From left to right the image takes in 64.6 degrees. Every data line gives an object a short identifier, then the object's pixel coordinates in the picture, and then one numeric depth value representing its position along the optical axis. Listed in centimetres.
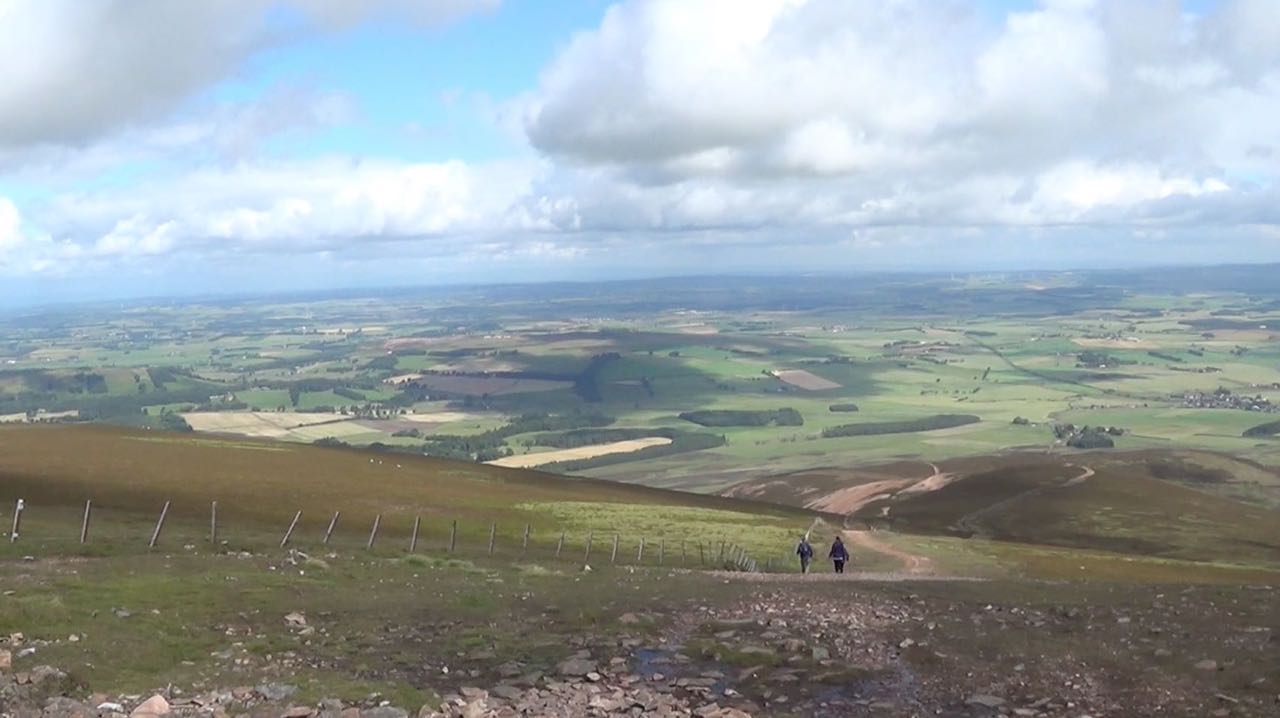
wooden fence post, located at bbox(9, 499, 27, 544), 3591
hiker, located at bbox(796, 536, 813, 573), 4819
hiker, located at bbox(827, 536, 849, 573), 4712
